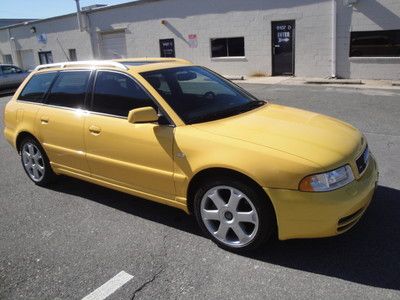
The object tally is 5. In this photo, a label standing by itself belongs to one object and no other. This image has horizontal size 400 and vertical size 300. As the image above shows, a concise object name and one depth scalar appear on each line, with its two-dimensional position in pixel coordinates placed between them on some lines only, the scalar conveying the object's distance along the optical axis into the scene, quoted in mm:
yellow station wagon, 3250
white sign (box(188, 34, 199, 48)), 20109
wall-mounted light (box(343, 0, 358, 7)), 14962
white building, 15109
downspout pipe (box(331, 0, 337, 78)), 15539
